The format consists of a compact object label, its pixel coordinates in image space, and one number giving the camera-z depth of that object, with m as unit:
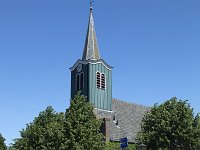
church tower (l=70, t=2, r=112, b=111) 50.62
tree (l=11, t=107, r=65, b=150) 35.75
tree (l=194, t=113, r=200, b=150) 37.03
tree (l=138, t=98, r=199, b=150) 36.97
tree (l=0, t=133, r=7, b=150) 58.37
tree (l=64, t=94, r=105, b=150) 34.84
